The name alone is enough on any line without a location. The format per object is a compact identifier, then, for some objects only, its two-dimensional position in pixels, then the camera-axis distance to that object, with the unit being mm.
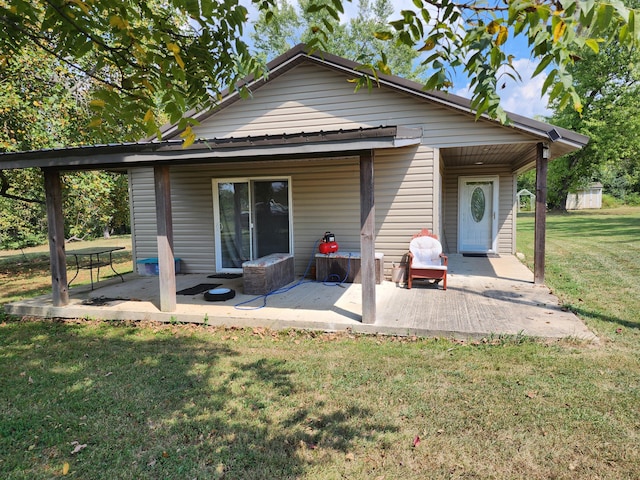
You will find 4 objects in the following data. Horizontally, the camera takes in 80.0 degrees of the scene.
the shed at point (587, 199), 37344
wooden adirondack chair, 6703
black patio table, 6461
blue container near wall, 8593
